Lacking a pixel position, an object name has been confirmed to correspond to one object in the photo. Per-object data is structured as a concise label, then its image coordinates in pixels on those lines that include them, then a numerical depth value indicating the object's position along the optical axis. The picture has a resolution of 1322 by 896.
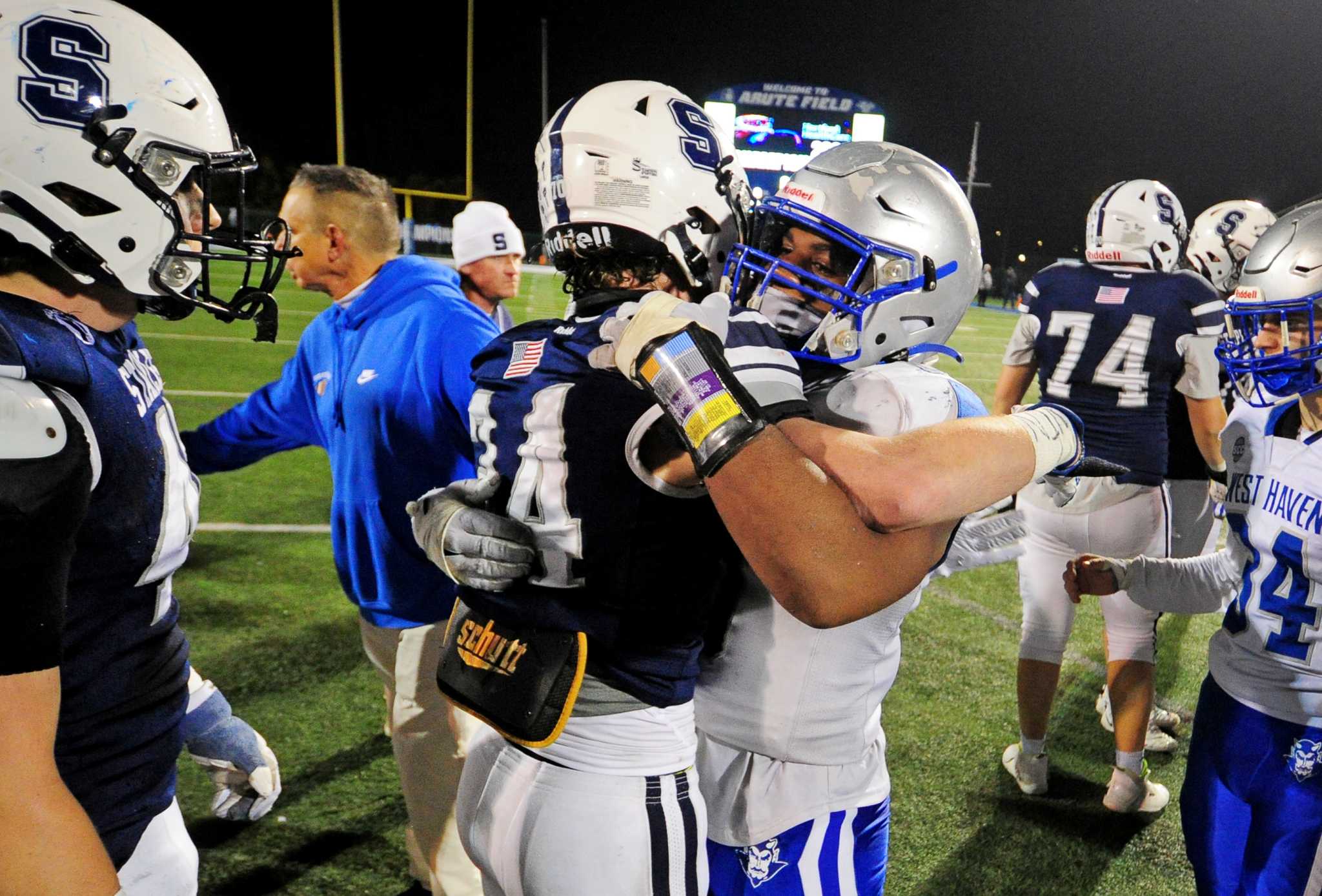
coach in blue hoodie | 2.84
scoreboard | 38.00
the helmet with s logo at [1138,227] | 4.05
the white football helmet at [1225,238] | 5.15
